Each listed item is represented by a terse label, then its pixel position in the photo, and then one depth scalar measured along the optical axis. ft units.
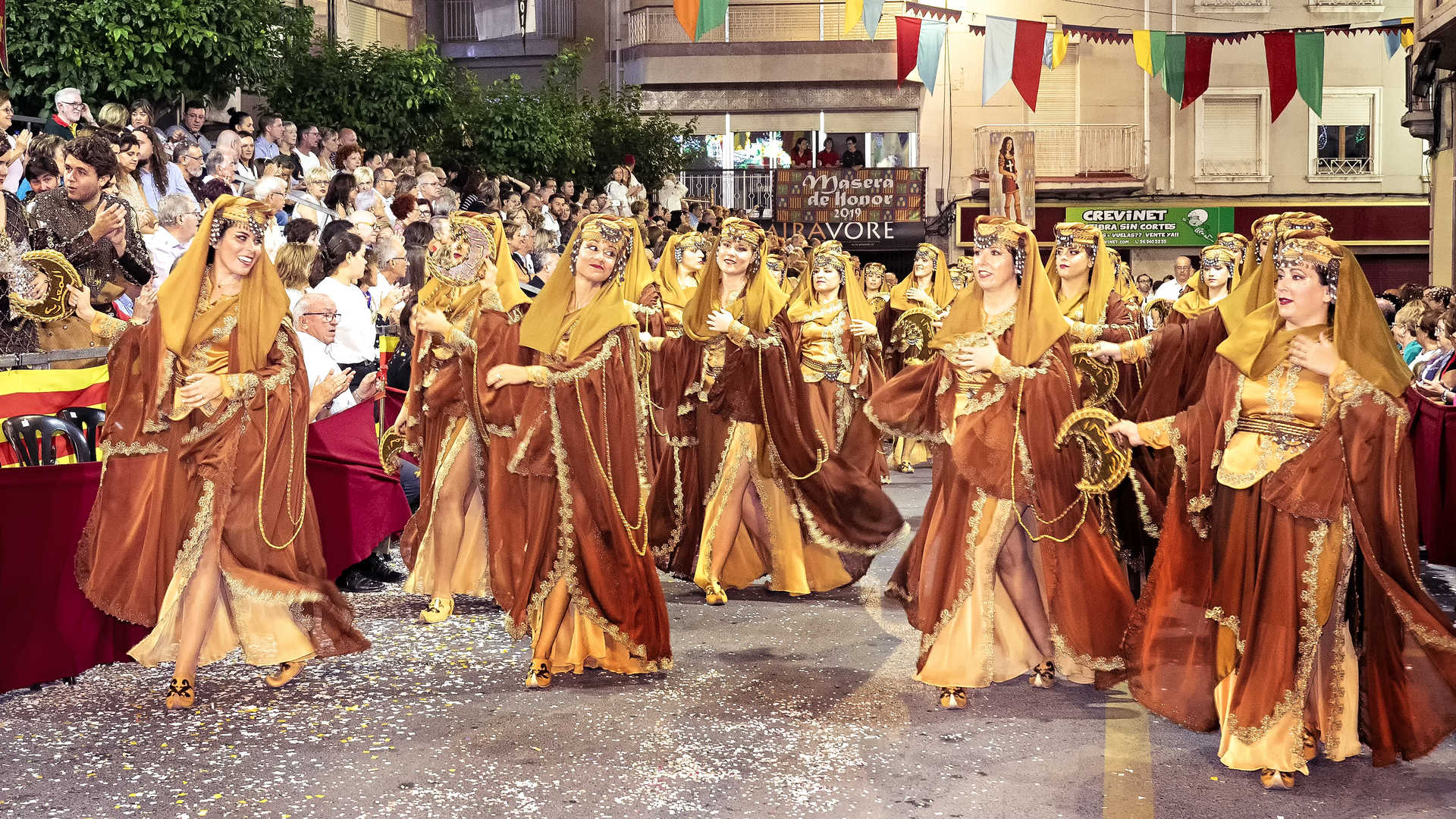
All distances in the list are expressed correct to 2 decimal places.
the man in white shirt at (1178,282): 57.28
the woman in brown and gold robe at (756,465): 28.78
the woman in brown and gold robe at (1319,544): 17.26
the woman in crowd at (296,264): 26.12
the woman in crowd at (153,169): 36.47
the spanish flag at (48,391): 22.00
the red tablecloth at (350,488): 26.14
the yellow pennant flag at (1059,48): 71.26
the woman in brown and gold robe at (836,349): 30.22
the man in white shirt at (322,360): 22.59
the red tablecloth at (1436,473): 31.60
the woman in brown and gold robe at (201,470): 20.38
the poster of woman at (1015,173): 100.12
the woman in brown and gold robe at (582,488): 21.93
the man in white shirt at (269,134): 49.01
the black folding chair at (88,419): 22.49
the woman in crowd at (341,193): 44.04
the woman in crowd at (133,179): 33.40
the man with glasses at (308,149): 49.19
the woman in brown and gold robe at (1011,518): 20.79
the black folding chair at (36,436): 21.44
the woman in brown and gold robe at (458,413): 23.75
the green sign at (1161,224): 102.37
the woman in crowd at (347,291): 28.53
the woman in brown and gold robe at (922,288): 47.24
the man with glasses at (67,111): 37.32
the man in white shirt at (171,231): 31.17
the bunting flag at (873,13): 52.85
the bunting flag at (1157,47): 64.54
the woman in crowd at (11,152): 31.58
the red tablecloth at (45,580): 20.39
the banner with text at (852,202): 91.20
